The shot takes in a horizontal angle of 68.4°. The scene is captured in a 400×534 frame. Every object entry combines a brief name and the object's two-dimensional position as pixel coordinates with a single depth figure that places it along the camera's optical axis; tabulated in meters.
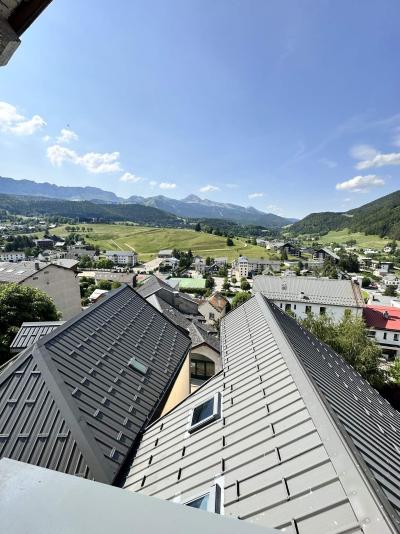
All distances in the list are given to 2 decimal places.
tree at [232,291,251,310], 56.70
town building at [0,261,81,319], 40.53
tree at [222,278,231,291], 92.41
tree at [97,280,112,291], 76.28
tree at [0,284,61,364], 23.59
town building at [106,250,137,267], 144.25
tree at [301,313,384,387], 22.41
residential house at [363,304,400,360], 40.78
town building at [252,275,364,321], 45.06
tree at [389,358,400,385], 23.24
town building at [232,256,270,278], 123.06
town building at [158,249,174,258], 152.50
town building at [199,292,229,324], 53.28
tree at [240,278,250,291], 93.31
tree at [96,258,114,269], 124.69
